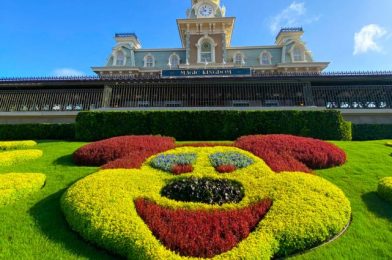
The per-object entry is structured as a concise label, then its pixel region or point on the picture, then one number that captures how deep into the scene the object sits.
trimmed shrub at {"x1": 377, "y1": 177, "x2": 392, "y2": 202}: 8.50
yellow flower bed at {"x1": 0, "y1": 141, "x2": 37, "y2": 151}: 15.75
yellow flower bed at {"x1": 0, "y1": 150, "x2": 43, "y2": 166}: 12.52
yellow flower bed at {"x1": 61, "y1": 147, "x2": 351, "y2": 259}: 6.05
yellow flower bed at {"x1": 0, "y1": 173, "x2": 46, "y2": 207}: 8.34
